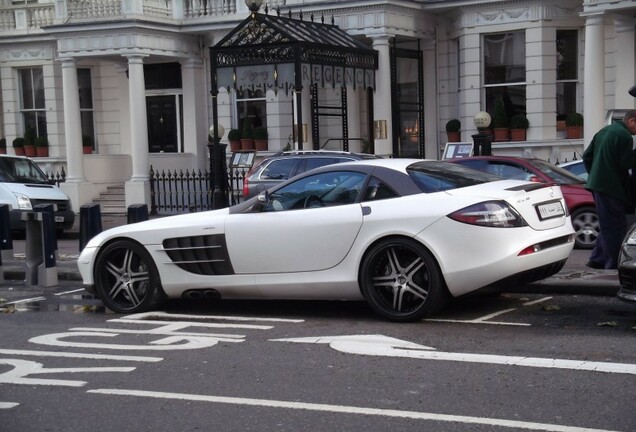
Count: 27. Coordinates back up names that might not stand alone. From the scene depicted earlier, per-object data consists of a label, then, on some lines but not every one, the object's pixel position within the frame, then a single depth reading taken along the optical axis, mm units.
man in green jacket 10203
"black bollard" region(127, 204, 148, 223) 12312
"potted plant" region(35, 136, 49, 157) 28469
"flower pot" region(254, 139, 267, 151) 25891
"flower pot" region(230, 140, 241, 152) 26203
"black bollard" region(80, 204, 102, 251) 13344
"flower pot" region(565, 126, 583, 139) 21672
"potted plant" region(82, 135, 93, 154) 28422
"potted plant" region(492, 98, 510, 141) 22344
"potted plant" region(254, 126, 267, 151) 25859
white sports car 8273
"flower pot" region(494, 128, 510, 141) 22391
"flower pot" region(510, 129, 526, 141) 22094
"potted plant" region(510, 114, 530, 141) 22016
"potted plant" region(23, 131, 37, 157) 28578
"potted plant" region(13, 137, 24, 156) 28672
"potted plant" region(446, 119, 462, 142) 23266
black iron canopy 18766
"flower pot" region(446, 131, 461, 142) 23344
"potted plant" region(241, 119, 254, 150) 25953
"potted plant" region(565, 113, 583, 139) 21656
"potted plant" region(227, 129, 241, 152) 26141
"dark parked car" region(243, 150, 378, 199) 16297
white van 19078
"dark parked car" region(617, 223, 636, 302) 7930
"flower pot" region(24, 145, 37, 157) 28625
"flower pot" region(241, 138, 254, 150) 25969
